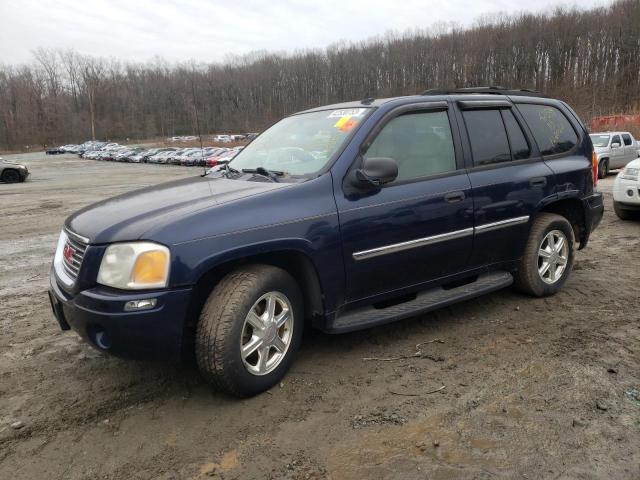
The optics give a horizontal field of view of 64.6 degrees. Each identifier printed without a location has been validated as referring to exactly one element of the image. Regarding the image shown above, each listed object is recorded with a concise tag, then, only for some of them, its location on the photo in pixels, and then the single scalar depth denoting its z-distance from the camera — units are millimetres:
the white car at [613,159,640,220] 7996
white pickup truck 17531
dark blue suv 2754
